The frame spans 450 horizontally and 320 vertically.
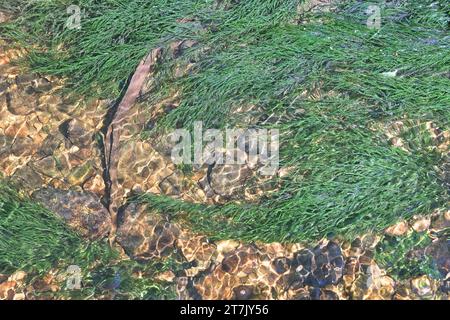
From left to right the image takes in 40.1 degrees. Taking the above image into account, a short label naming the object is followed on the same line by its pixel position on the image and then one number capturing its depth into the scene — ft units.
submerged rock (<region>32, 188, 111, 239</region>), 12.57
